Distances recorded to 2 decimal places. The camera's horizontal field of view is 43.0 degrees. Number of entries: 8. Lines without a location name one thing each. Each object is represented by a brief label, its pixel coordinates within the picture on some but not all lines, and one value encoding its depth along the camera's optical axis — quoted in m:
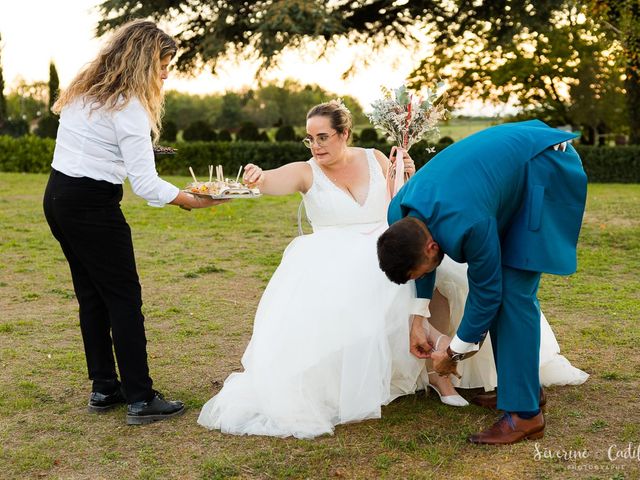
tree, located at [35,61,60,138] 29.53
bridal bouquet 5.81
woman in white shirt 4.28
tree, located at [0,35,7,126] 28.81
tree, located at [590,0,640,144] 11.26
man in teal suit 3.62
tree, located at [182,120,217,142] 27.11
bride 4.43
